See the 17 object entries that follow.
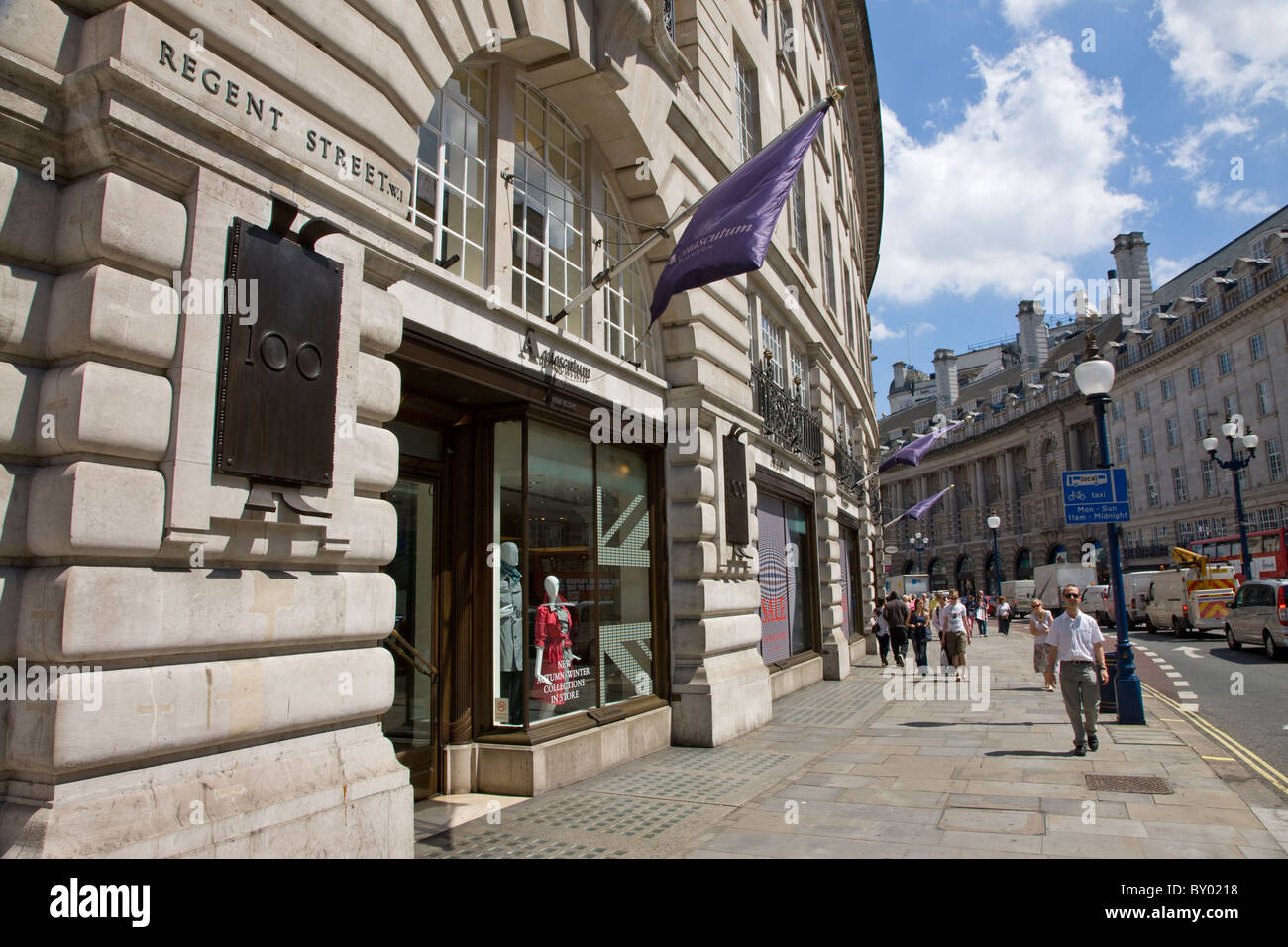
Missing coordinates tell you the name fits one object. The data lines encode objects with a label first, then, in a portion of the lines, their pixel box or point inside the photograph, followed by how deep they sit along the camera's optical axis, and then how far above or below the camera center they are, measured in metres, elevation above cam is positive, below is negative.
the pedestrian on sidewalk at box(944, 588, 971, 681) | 18.39 -1.09
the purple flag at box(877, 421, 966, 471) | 27.25 +4.37
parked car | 22.09 -1.06
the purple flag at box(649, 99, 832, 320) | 8.06 +3.71
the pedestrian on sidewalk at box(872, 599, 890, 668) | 22.47 -1.34
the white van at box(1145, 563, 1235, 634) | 33.03 -0.76
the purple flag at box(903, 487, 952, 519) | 32.63 +2.99
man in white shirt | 9.87 -1.02
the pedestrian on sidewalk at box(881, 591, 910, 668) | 20.45 -0.89
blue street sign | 12.04 +1.25
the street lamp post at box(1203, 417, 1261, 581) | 29.04 +4.49
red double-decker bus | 35.47 +1.41
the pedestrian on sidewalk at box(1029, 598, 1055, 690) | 17.25 -1.00
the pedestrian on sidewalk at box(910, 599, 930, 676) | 20.17 -1.22
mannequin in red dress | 8.70 -0.70
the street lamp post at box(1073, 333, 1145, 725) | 11.80 -0.38
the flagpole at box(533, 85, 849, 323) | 8.62 +3.37
